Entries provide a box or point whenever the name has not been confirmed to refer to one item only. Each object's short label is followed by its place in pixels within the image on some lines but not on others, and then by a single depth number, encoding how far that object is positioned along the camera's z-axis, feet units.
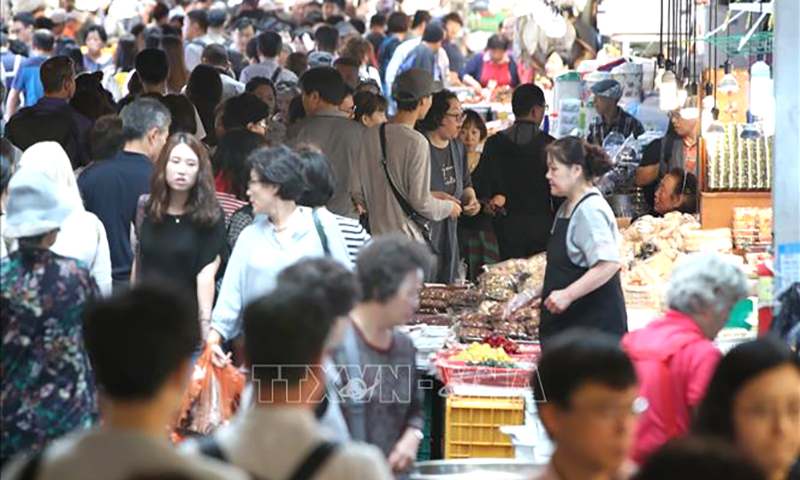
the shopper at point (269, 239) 46.75
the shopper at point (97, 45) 141.07
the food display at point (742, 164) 70.38
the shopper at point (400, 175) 67.95
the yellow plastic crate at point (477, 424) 49.08
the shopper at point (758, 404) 28.14
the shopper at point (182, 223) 49.85
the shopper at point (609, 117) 84.28
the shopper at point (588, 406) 26.60
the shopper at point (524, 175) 74.69
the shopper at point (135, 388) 23.52
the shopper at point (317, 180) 48.53
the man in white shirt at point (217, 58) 91.52
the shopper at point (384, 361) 35.88
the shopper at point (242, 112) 63.69
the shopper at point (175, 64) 87.47
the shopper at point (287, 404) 26.32
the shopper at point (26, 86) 104.96
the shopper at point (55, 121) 72.51
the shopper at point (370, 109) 77.23
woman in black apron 48.91
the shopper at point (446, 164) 73.02
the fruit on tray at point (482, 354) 52.18
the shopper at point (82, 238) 47.51
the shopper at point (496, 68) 133.56
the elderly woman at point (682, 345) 34.94
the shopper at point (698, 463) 20.24
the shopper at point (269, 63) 98.32
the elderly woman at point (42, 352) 37.90
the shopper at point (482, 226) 76.16
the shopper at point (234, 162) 58.26
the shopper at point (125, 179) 53.85
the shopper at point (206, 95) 77.28
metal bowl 38.99
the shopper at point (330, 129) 68.81
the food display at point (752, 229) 67.49
